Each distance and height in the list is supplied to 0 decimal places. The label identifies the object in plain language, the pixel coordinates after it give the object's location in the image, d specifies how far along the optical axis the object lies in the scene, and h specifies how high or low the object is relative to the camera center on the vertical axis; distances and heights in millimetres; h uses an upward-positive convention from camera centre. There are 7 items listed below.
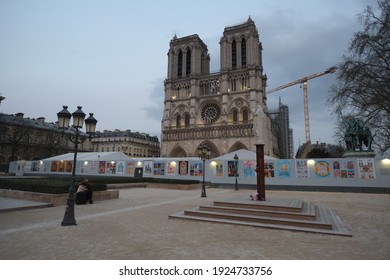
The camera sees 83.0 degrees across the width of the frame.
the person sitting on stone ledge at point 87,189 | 11266 -1117
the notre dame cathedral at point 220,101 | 47625 +15970
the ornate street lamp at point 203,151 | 16484 +1324
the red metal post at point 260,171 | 9570 -73
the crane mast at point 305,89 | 78638 +30925
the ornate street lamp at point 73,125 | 6867 +1642
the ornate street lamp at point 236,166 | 20127 +304
